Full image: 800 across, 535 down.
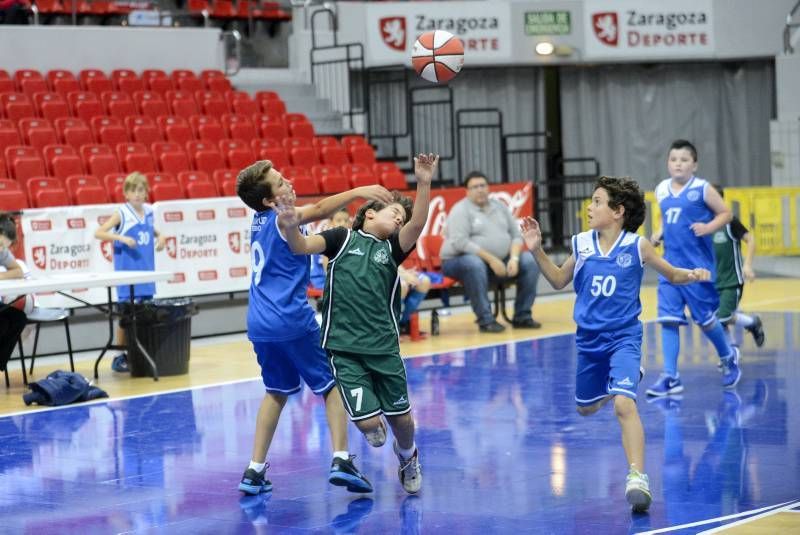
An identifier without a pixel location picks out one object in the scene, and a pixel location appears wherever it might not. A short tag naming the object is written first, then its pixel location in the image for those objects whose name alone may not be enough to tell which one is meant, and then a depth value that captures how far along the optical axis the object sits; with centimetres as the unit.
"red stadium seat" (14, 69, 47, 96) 1774
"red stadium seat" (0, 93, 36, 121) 1681
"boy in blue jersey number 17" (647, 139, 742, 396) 1022
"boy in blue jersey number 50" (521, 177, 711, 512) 702
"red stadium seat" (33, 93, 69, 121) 1712
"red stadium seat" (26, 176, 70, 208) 1460
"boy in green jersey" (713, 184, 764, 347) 1192
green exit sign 2258
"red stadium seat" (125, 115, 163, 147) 1722
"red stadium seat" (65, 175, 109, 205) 1486
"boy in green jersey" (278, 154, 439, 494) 688
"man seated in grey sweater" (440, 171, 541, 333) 1454
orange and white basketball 880
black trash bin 1204
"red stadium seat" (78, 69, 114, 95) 1834
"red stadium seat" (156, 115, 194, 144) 1756
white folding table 1078
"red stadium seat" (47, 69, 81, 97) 1803
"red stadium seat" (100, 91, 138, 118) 1778
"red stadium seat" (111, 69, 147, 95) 1861
